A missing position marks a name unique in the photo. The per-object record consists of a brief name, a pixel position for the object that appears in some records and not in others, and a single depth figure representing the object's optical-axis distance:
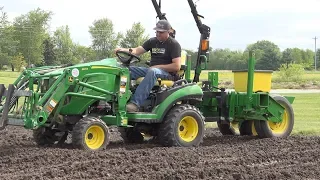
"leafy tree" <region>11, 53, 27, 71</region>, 57.11
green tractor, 7.20
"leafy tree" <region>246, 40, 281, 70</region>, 50.12
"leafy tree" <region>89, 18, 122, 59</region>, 63.50
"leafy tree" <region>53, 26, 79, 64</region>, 64.59
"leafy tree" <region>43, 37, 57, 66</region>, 67.21
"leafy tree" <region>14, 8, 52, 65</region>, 62.31
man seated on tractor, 8.00
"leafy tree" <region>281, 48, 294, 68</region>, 59.35
